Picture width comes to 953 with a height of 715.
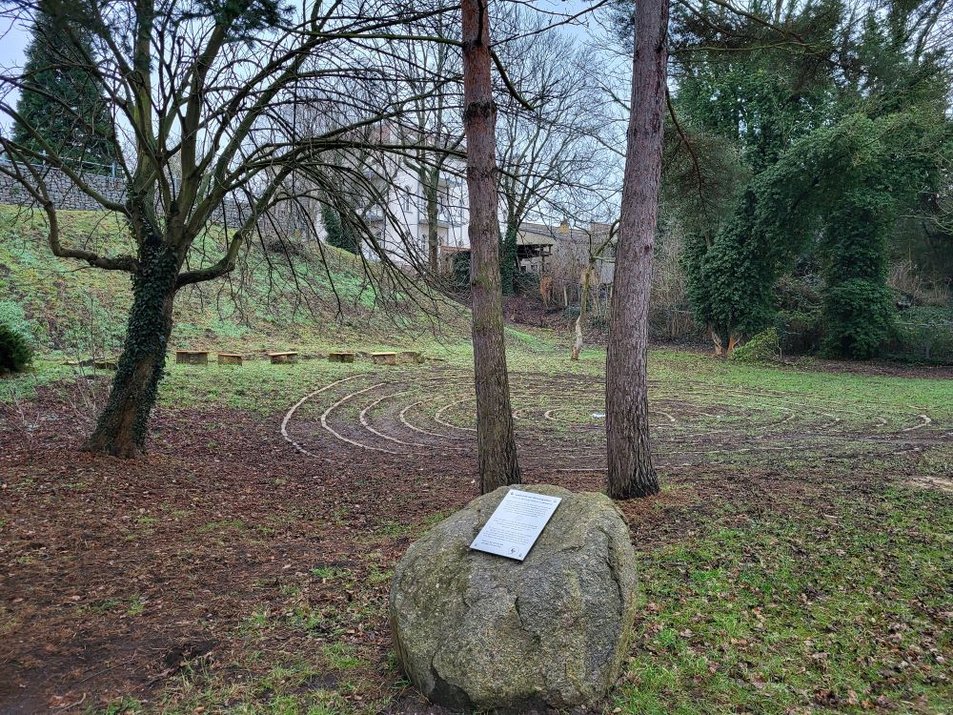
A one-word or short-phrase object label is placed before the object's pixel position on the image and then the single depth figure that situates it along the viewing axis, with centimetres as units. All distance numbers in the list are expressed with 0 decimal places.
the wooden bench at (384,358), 1727
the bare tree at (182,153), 575
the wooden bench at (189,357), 1478
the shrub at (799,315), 2205
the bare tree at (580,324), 1981
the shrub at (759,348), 2025
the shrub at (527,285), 3116
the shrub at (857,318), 2006
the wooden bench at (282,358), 1590
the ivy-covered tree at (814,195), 1797
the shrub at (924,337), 2008
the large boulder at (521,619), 279
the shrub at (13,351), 1095
